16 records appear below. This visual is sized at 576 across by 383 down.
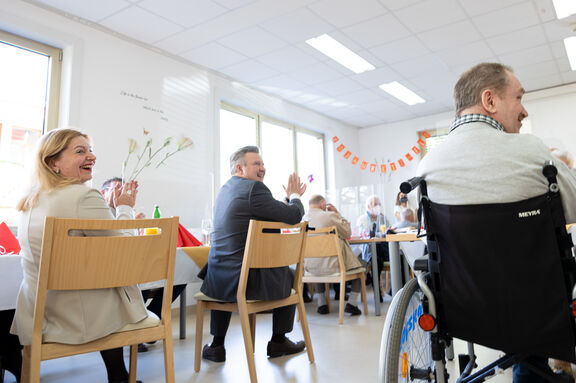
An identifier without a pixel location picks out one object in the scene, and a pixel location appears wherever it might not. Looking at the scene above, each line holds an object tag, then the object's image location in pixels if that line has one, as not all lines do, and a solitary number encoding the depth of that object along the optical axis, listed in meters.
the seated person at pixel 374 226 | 4.18
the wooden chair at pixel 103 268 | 1.20
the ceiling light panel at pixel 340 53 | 4.43
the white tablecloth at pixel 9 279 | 1.46
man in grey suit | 2.00
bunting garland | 7.31
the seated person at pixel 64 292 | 1.27
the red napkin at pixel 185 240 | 2.50
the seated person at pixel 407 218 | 4.70
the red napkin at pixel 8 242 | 1.72
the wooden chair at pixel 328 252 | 3.19
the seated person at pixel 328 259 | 3.31
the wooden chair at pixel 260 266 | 1.85
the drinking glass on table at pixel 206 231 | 2.74
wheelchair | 0.93
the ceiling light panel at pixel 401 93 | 5.89
